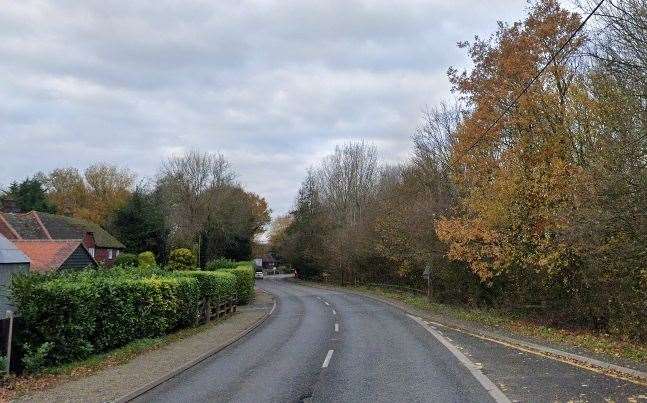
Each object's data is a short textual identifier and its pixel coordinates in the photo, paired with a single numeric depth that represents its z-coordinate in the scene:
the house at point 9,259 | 24.05
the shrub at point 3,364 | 11.16
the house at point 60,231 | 42.84
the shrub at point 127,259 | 47.44
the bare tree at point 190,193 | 61.34
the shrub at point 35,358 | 11.78
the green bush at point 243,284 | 36.56
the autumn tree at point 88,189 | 79.88
